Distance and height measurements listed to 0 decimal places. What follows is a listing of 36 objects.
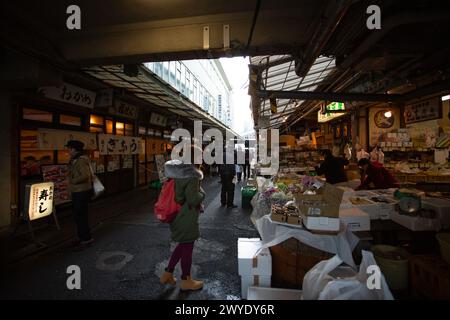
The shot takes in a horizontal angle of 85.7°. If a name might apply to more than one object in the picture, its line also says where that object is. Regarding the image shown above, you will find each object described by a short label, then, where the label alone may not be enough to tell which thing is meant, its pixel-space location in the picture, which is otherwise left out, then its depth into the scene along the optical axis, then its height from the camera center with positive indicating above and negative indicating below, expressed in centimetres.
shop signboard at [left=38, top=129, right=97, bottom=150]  757 +74
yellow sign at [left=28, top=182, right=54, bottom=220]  597 -105
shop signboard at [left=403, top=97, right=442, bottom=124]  975 +202
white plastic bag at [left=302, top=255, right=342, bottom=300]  261 -134
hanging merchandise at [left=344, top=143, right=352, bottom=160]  1304 +36
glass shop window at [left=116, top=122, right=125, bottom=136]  1237 +159
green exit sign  1080 +231
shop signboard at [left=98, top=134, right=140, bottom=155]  1036 +70
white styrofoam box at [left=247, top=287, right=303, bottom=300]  316 -181
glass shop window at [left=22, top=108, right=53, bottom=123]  745 +144
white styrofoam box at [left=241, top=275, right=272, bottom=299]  363 -186
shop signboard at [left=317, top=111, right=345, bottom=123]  1158 +205
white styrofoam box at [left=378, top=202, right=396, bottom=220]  478 -104
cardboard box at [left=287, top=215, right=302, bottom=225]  388 -100
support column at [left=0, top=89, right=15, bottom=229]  673 +11
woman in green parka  400 -97
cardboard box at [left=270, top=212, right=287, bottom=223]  394 -97
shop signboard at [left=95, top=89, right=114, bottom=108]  991 +250
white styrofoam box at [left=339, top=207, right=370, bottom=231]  424 -110
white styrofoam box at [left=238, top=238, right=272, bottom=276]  360 -157
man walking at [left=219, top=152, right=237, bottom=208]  1001 -103
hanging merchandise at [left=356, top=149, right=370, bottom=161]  1160 +17
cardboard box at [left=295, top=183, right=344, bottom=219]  368 -72
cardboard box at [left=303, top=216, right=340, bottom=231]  368 -101
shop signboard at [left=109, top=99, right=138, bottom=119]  1148 +248
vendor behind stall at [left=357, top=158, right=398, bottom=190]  692 -57
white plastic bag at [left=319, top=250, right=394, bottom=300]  232 -130
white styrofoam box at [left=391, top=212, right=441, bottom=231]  418 -116
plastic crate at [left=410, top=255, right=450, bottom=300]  309 -163
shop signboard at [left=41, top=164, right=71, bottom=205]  775 -63
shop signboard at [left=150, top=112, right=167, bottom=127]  1540 +262
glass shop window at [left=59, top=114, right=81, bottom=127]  876 +148
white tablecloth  364 -125
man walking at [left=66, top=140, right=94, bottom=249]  578 -66
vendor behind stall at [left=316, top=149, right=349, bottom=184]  846 -40
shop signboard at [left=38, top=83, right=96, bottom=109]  782 +229
